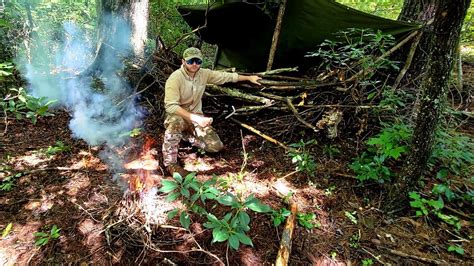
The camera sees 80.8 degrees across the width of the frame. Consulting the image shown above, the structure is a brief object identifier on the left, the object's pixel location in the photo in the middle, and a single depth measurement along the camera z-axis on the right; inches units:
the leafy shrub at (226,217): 78.0
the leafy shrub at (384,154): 114.1
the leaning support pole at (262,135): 144.2
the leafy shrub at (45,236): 92.0
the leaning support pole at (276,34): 162.9
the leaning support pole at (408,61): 153.2
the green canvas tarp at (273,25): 158.4
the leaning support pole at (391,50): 141.0
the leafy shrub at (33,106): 150.0
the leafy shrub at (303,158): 130.0
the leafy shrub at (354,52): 139.1
